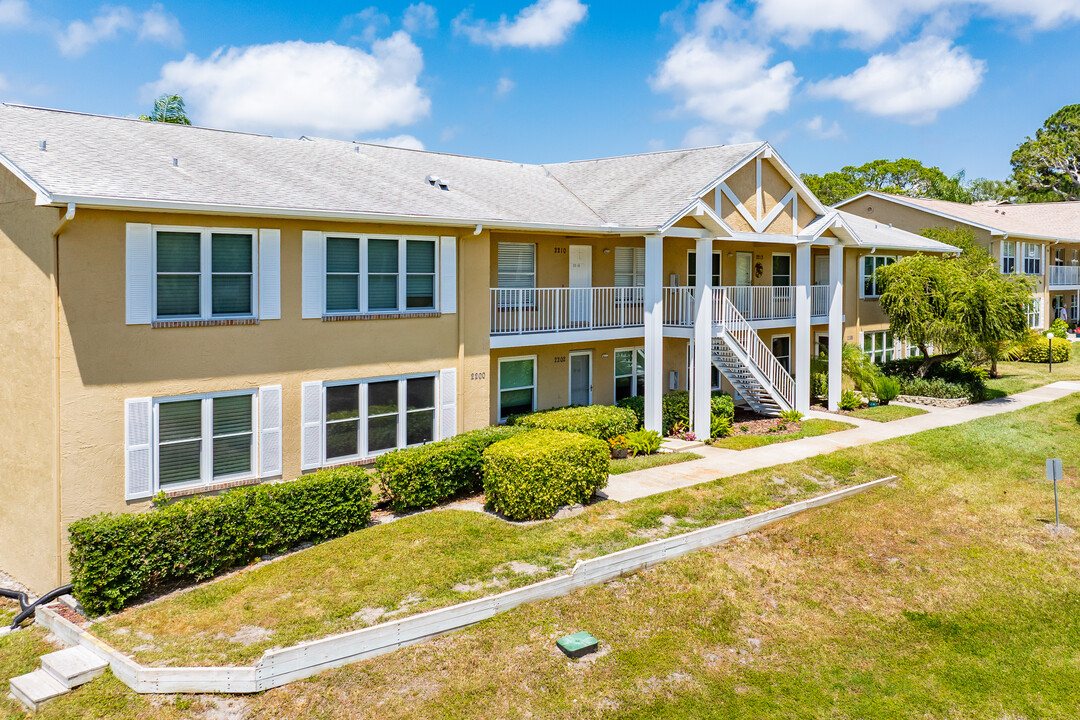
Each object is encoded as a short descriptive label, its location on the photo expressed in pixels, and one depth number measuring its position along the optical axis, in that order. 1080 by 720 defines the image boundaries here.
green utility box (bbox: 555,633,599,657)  9.41
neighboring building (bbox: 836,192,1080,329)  38.00
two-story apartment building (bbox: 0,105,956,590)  11.74
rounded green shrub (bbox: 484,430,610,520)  13.45
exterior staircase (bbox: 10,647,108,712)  8.66
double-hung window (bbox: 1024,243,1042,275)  40.84
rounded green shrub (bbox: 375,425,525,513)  13.93
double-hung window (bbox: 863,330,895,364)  31.78
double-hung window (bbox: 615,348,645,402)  22.39
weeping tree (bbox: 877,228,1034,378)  24.95
